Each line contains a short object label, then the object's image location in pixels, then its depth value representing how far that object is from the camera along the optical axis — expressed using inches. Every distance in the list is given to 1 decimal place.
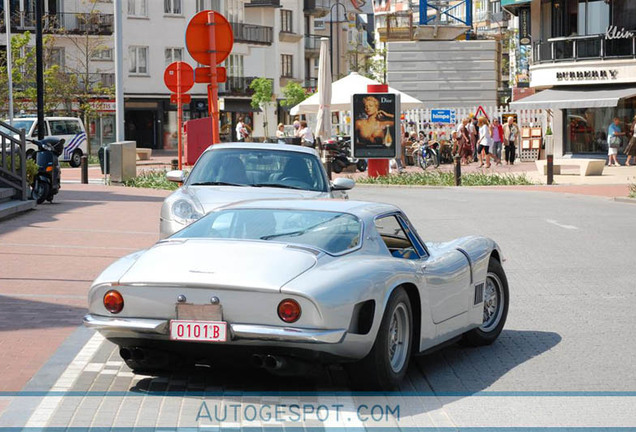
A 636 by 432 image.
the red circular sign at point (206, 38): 665.6
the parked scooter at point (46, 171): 941.2
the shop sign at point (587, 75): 1918.1
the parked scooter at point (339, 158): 1647.4
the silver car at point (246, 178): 544.7
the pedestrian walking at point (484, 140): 1772.9
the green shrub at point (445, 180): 1390.3
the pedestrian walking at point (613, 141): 1774.1
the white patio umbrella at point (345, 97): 1713.8
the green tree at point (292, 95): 3627.0
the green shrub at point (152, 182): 1253.7
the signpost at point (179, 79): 1010.7
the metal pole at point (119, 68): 1385.3
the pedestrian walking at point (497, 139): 1829.0
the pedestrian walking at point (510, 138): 1903.3
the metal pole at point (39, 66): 1405.0
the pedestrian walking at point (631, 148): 1740.9
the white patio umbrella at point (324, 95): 1623.2
